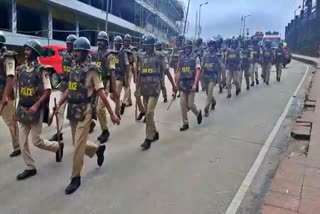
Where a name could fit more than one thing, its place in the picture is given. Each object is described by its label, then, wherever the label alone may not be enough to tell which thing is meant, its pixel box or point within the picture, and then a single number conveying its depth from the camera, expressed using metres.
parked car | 10.58
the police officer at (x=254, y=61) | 10.49
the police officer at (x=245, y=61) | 9.57
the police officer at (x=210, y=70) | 6.28
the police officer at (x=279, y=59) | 11.83
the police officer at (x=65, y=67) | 4.29
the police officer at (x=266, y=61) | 11.17
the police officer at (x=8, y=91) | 3.66
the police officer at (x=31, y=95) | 3.18
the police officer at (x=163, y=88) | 4.70
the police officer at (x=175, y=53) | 8.78
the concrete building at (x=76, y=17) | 15.51
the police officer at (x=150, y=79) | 4.28
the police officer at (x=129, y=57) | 6.30
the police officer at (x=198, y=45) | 5.43
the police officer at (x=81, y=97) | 3.01
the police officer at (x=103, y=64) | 4.42
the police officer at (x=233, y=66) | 8.63
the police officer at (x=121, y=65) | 5.62
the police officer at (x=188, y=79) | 5.17
